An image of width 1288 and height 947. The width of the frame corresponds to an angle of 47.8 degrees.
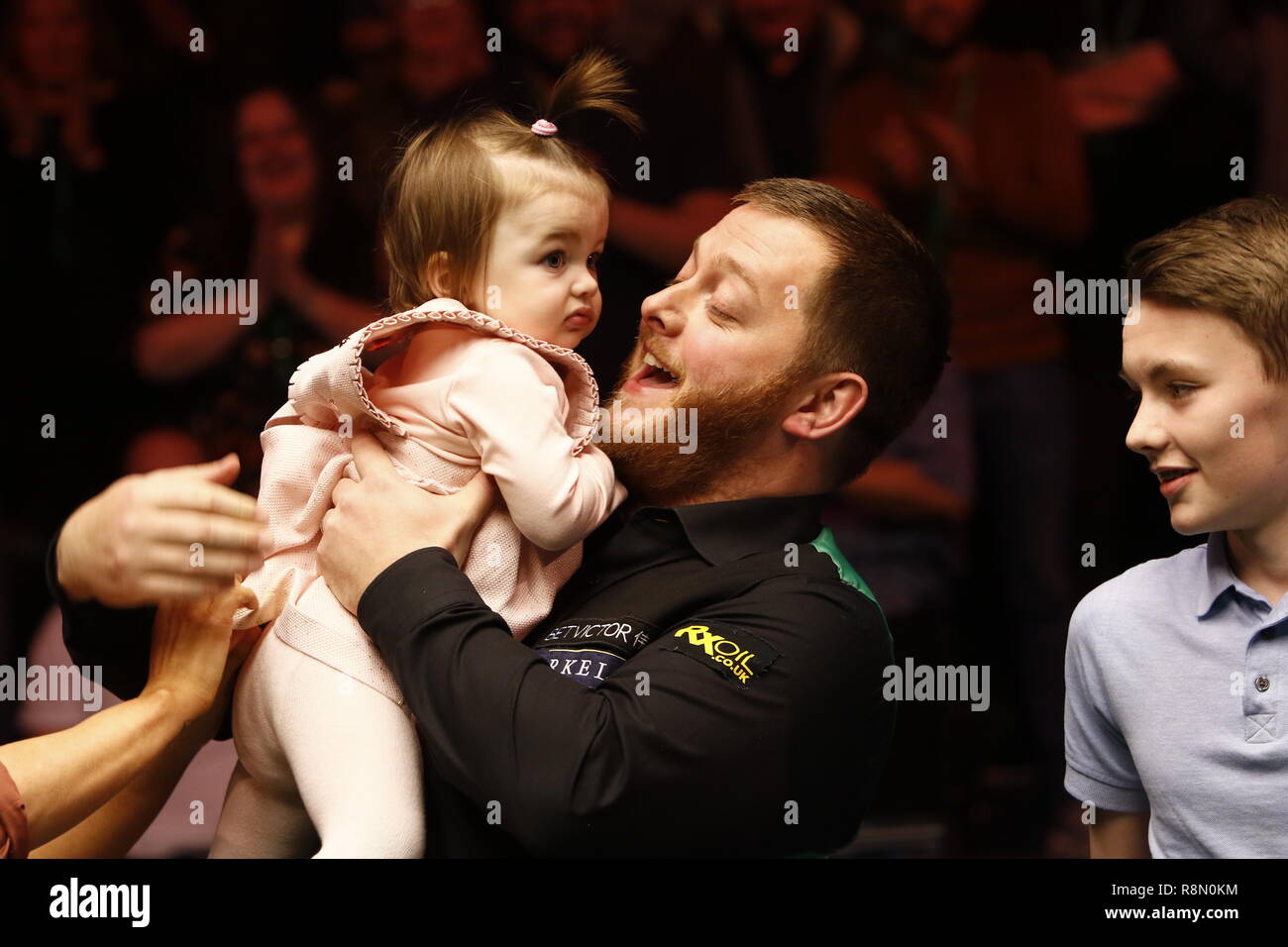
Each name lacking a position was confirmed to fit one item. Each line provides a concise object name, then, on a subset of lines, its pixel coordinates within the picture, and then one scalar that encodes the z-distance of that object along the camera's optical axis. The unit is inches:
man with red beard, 72.3
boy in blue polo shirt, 73.1
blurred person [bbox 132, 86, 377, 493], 132.3
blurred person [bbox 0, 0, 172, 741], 133.9
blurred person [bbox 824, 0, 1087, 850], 129.4
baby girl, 76.4
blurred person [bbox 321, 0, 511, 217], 131.5
